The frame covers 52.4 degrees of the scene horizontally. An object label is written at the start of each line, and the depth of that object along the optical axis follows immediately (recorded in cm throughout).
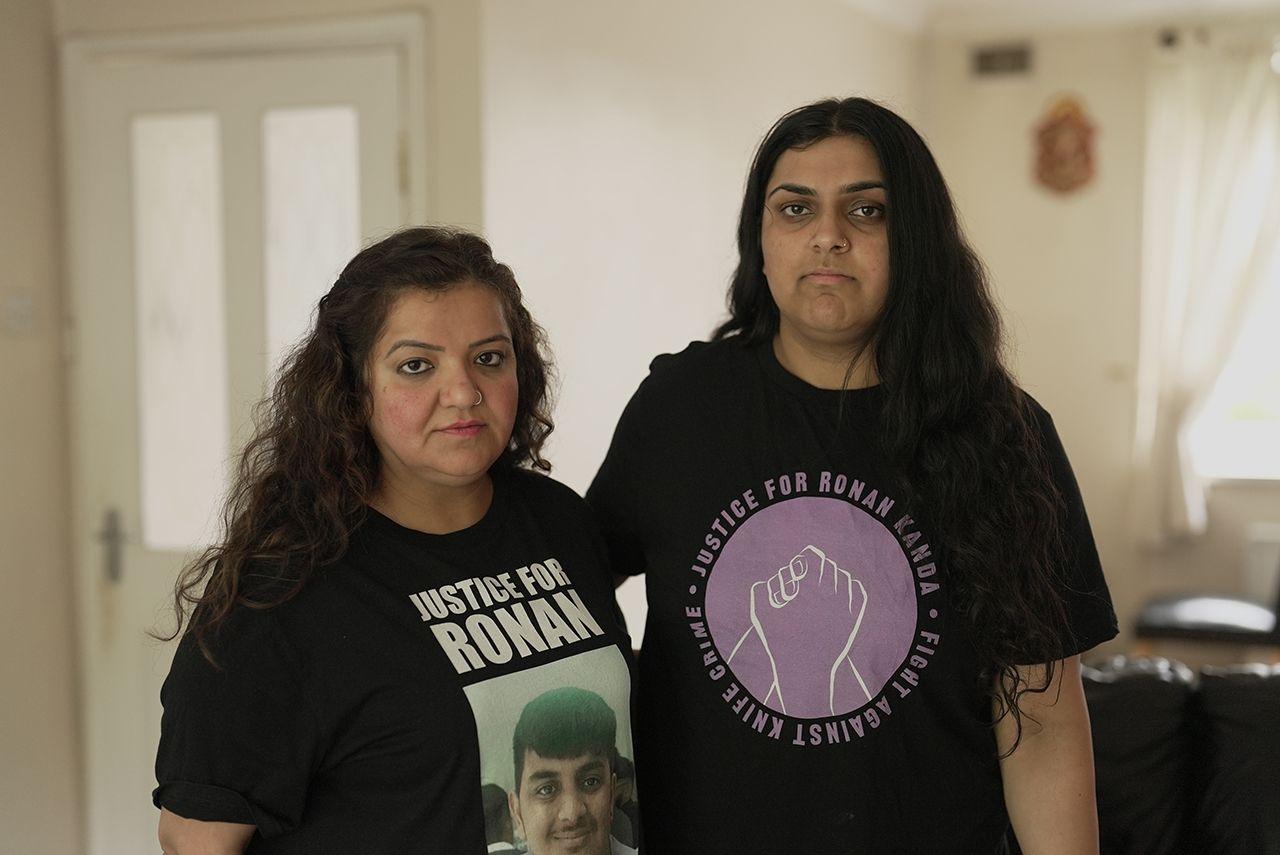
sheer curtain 589
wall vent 639
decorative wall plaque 627
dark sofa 203
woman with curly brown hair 129
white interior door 329
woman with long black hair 152
